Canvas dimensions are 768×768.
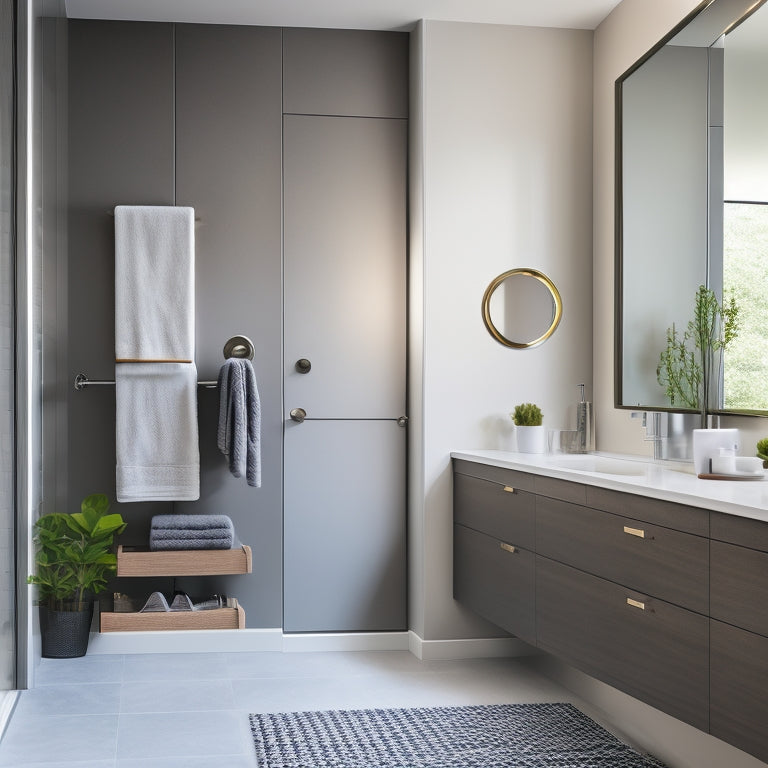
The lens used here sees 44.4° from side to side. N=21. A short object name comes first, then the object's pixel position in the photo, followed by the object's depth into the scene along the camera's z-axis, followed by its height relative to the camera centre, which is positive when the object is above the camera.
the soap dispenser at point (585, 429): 3.55 -0.25
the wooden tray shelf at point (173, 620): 3.50 -0.97
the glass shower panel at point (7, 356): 2.75 +0.02
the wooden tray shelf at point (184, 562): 3.44 -0.74
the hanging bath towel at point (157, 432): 3.48 -0.26
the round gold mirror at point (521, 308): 3.61 +0.21
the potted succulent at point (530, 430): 3.46 -0.25
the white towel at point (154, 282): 3.48 +0.30
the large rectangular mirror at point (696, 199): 2.61 +0.52
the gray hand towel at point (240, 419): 3.47 -0.21
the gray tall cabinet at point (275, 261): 3.60 +0.40
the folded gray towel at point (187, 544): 3.46 -0.67
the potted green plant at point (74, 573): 3.35 -0.76
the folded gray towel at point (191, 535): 3.46 -0.64
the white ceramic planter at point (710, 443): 2.45 -0.21
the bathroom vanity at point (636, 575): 1.92 -0.54
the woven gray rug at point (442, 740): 2.53 -1.07
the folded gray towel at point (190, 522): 3.46 -0.59
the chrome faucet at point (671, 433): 2.90 -0.22
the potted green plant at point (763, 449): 2.37 -0.22
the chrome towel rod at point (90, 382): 3.56 -0.08
